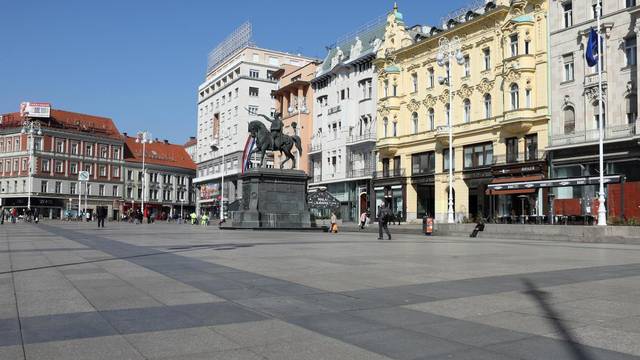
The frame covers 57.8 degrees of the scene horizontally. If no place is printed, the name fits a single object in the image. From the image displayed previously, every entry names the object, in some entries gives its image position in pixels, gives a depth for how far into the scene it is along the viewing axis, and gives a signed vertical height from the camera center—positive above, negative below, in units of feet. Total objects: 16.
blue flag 98.78 +27.94
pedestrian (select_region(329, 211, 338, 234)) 117.80 -2.71
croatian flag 275.39 +29.95
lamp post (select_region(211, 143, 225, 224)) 316.19 +36.42
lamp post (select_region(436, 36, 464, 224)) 166.91 +48.57
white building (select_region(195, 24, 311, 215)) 298.15 +59.07
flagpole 86.79 +1.42
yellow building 147.64 +29.42
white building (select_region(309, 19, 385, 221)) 208.33 +33.91
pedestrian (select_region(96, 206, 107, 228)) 144.87 -0.54
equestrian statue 119.24 +15.45
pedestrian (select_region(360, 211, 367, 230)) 142.41 -2.06
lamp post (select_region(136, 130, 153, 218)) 348.90 +23.75
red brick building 325.01 +28.44
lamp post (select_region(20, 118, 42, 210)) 318.24 +44.85
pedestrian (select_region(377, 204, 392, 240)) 82.74 -0.63
